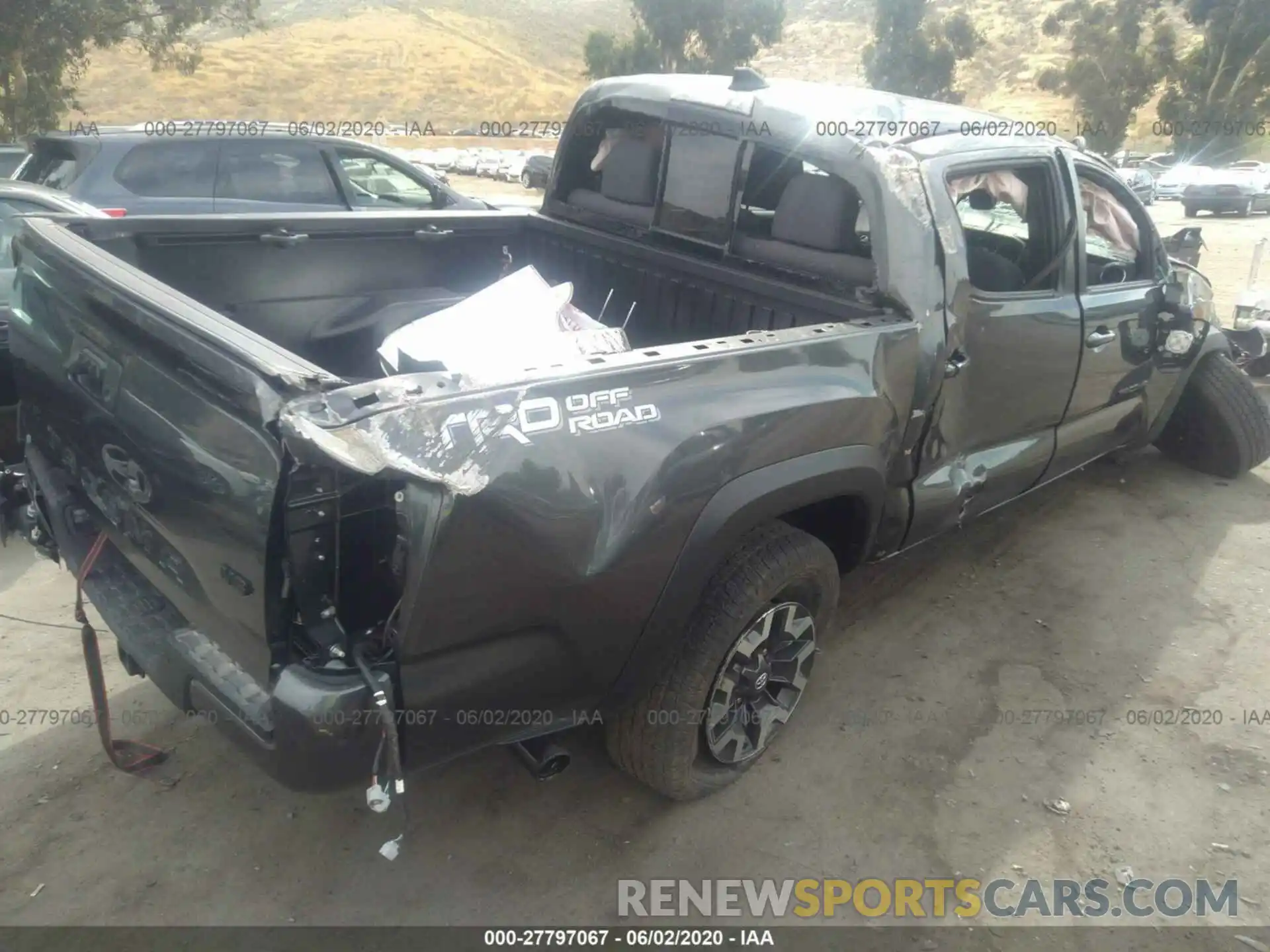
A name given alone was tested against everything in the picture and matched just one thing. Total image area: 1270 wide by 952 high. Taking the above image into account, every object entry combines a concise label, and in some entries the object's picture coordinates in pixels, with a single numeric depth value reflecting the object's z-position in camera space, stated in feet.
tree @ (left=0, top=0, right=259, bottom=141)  39.52
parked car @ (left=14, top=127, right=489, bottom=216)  21.68
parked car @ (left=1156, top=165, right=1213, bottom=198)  75.97
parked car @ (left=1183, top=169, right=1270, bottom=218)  70.90
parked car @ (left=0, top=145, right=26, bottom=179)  27.25
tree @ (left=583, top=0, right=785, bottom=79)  107.34
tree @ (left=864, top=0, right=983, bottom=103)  111.65
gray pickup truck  6.17
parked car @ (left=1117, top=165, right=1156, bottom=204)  71.41
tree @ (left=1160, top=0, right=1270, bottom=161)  108.47
